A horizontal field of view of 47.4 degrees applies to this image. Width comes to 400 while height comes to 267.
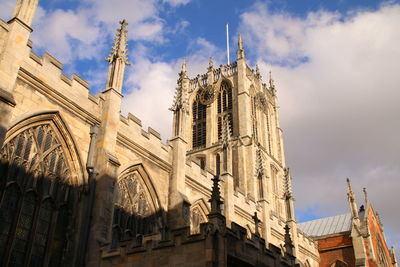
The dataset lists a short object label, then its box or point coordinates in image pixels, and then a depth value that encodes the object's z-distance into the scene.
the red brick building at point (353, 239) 32.44
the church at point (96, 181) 13.00
